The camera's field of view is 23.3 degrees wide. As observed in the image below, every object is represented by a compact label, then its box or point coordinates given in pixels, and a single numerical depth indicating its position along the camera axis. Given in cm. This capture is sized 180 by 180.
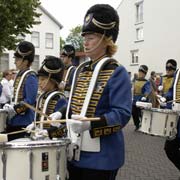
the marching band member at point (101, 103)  286
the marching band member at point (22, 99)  497
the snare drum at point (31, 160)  287
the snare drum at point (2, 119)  499
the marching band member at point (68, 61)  798
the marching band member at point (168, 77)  836
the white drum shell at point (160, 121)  545
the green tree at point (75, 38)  7493
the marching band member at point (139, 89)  1141
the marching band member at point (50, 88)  429
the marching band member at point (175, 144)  548
